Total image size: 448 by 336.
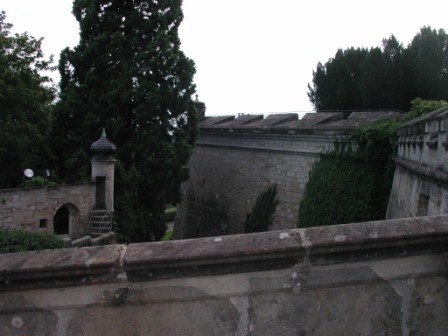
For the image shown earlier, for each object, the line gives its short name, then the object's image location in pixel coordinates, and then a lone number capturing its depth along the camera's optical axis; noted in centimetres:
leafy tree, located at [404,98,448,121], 1106
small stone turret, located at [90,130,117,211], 1366
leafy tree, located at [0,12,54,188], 1681
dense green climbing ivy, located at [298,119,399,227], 1136
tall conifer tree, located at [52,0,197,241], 1523
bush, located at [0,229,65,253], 798
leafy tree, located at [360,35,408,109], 2578
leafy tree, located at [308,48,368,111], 3042
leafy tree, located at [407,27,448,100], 2447
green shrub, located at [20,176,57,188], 1405
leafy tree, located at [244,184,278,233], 1600
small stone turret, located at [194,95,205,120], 2332
